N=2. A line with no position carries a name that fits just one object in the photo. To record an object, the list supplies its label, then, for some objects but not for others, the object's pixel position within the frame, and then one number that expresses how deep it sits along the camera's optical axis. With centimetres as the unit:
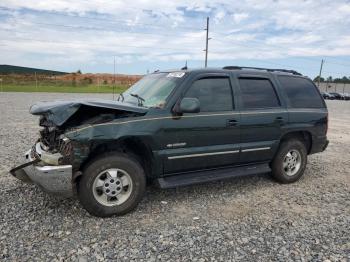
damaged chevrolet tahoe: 405
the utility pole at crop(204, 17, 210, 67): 4197
